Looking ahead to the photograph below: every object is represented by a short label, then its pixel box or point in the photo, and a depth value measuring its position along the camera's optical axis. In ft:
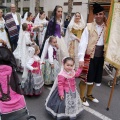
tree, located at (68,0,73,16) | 61.66
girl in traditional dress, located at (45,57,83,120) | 11.24
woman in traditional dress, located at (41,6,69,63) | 16.62
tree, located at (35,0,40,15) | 78.64
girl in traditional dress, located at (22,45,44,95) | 14.33
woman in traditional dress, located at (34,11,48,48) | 24.66
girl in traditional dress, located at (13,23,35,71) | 19.63
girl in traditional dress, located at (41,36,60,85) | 16.02
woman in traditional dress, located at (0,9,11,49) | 20.93
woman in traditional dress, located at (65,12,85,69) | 20.53
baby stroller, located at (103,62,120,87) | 17.74
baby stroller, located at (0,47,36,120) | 10.20
